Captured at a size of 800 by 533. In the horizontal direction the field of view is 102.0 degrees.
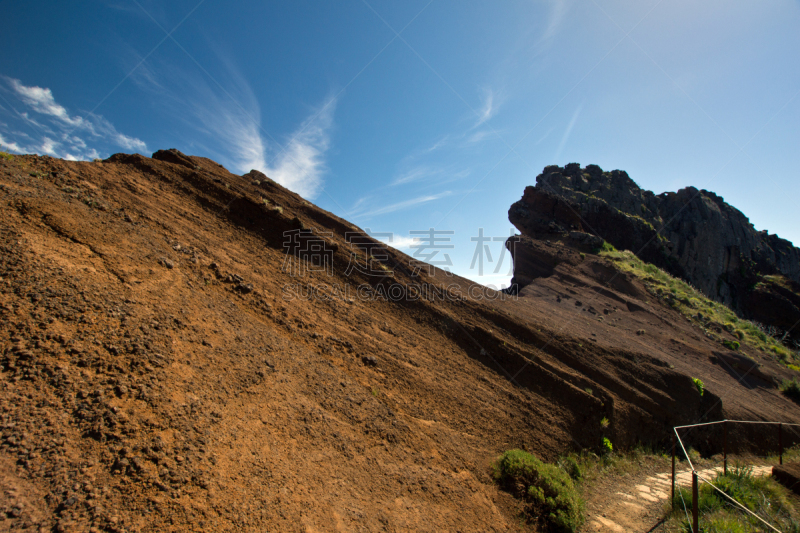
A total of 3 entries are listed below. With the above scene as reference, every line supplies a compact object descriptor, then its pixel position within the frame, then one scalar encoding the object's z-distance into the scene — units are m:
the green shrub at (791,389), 16.95
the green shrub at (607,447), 9.25
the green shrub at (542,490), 5.70
